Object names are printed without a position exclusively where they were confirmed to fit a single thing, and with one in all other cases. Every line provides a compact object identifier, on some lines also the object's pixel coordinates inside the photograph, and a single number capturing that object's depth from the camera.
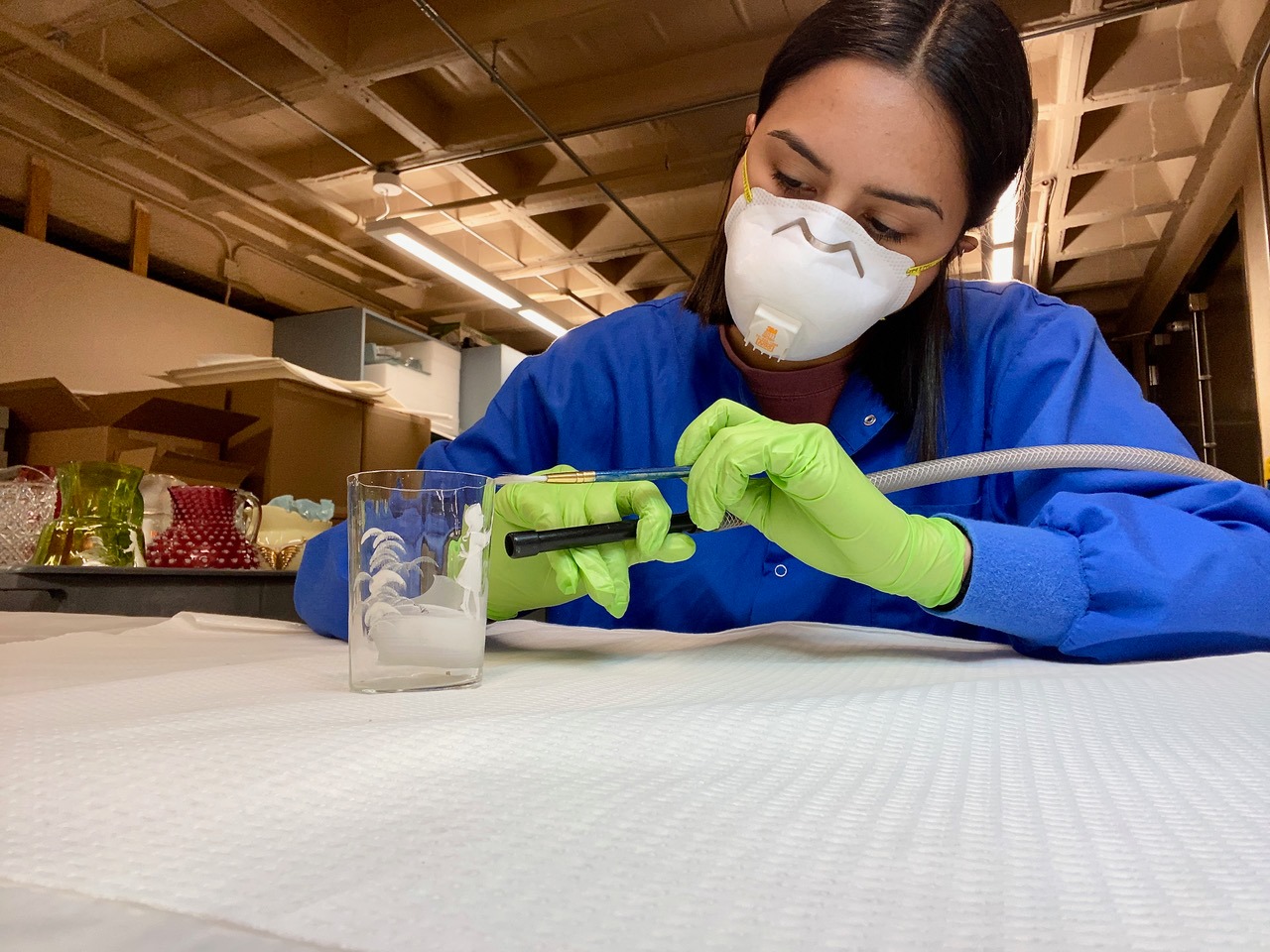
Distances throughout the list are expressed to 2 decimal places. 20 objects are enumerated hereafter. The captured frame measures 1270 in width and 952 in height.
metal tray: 1.29
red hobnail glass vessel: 1.52
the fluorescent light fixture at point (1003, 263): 3.74
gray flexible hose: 0.83
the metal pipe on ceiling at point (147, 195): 3.54
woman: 0.73
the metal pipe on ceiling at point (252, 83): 2.81
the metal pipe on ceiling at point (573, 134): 3.23
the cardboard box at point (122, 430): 2.45
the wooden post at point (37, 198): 3.63
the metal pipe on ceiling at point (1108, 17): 2.73
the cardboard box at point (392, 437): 3.75
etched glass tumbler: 0.56
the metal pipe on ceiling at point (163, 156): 3.22
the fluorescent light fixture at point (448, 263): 3.72
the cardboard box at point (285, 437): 3.12
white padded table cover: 0.22
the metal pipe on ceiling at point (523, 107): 2.80
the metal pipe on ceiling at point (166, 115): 2.89
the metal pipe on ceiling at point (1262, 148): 3.20
